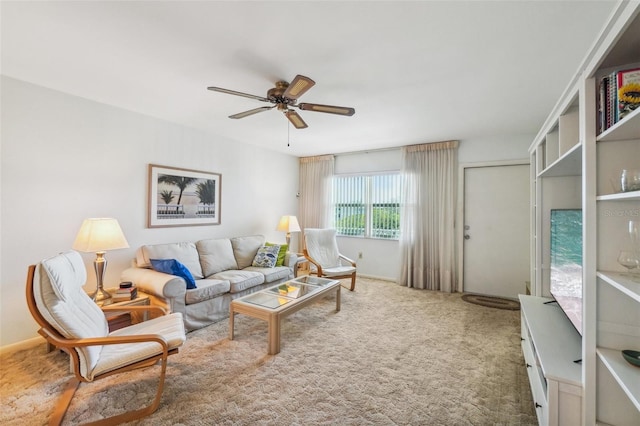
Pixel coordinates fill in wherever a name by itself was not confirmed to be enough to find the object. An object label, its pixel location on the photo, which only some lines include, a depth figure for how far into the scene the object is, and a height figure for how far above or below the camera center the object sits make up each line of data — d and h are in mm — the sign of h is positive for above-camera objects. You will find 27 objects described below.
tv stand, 1304 -754
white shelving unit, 1177 -157
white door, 3943 -160
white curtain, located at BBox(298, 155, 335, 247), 5543 +520
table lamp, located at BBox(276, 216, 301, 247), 4895 -167
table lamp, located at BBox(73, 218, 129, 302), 2498 -264
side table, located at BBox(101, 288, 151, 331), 2411 -954
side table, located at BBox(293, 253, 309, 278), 4284 -734
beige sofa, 2729 -755
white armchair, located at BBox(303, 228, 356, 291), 4145 -640
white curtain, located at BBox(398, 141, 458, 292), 4324 +34
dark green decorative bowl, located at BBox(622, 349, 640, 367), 1116 -570
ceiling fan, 2111 +949
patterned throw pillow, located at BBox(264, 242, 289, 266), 4111 -584
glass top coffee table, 2406 -854
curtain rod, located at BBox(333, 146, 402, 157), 4913 +1266
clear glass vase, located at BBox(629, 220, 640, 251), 1171 -52
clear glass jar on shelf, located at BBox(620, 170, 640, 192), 1116 +175
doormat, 3650 -1162
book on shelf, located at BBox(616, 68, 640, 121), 1104 +542
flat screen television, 1665 -281
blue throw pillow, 2900 -591
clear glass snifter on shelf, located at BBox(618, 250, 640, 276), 1162 -166
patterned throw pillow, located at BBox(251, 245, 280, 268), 3994 -619
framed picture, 3475 +237
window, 5027 +237
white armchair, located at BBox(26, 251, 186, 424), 1545 -752
